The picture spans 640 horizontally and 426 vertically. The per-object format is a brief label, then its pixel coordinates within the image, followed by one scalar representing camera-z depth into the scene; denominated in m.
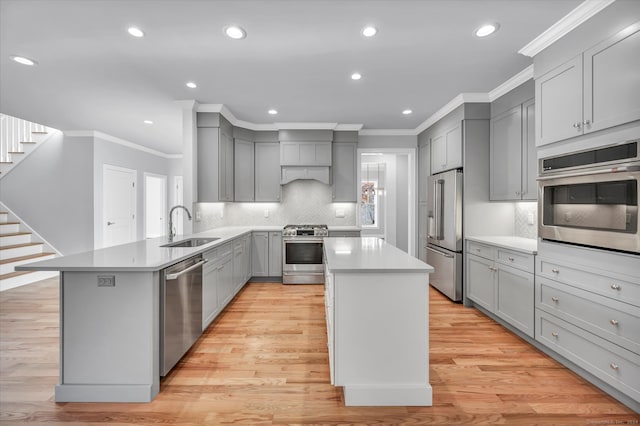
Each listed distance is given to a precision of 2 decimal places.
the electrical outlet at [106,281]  1.94
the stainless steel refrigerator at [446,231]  3.85
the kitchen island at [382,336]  1.88
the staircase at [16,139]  5.52
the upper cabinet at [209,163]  4.36
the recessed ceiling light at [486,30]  2.35
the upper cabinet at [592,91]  1.85
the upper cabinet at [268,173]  5.27
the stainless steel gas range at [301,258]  4.83
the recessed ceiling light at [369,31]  2.39
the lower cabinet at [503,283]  2.70
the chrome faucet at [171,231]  3.16
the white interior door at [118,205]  5.98
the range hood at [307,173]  5.15
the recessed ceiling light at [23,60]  2.87
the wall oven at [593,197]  1.84
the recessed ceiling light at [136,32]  2.42
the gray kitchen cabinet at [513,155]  3.12
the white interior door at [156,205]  7.96
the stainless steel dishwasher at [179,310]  2.09
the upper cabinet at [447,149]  3.95
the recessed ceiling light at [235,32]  2.40
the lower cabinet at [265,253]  4.96
